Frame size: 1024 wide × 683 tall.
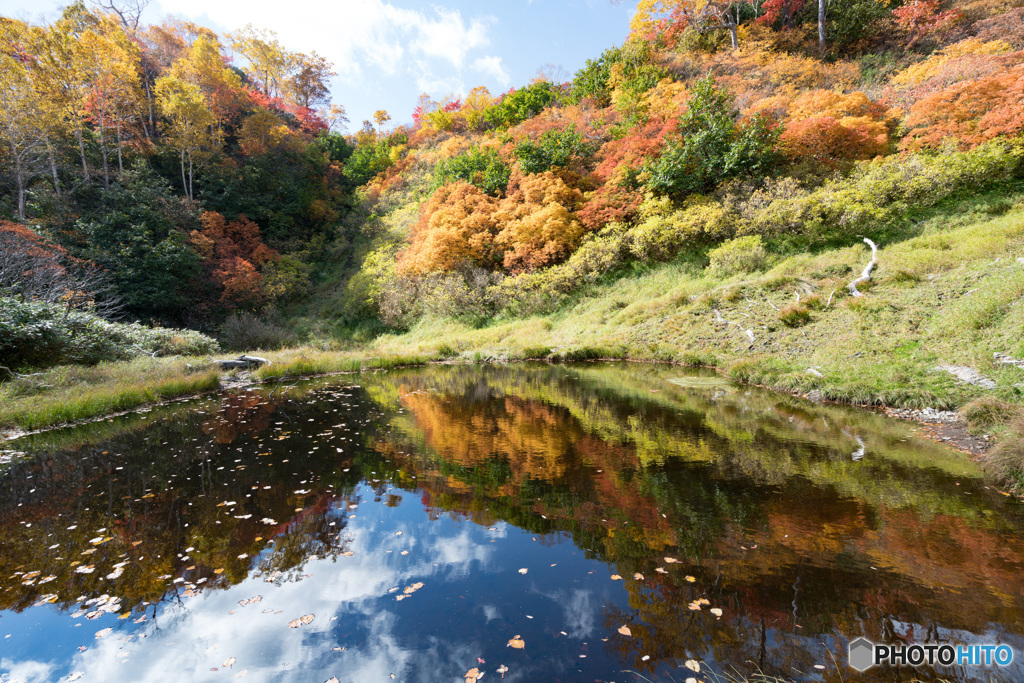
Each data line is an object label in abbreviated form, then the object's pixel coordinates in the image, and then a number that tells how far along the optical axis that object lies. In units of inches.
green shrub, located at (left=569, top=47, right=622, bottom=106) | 1152.8
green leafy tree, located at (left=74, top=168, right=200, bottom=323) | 792.3
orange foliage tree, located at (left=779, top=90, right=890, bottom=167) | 656.4
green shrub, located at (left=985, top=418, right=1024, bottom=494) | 191.6
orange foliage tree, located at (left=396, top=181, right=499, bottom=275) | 920.9
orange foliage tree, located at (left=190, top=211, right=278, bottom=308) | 942.4
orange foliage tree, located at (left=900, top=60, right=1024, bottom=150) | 557.6
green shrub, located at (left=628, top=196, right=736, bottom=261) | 697.2
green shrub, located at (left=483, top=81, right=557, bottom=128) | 1291.8
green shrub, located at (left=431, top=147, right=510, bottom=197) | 990.4
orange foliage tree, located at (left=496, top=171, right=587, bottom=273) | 847.1
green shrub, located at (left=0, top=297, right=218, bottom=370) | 406.6
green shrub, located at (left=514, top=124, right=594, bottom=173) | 940.0
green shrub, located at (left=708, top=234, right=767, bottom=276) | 630.5
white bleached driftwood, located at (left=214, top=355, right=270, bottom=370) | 559.5
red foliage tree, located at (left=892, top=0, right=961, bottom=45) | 791.1
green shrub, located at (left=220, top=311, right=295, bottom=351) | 823.1
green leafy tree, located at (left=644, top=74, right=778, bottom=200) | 721.6
